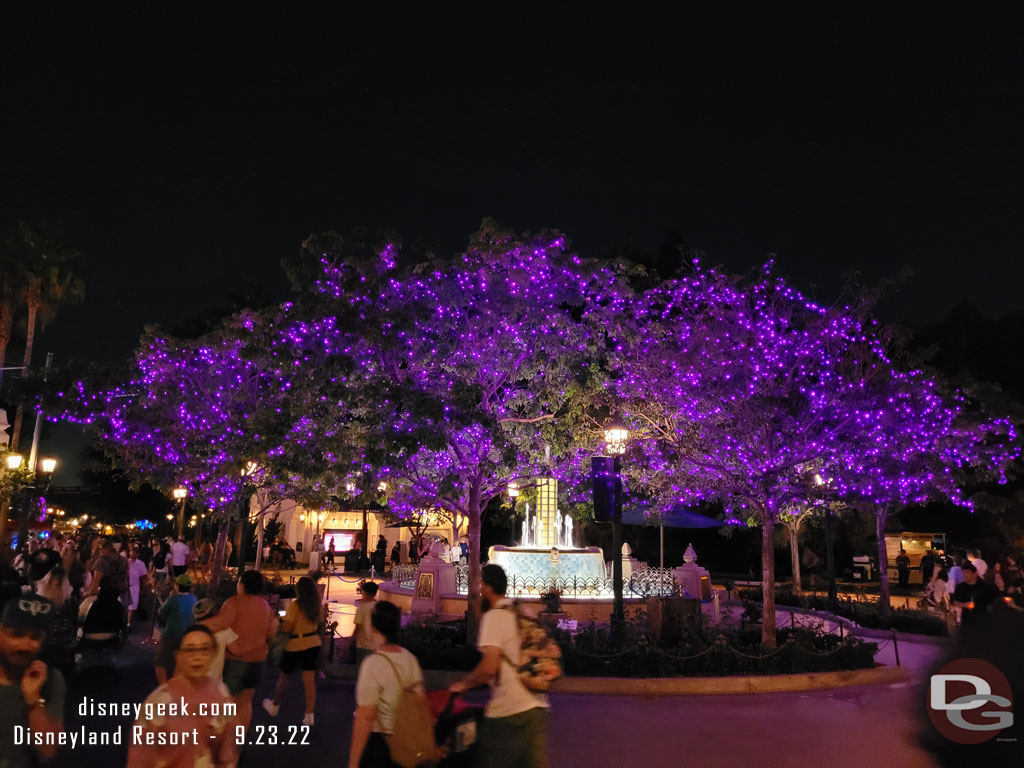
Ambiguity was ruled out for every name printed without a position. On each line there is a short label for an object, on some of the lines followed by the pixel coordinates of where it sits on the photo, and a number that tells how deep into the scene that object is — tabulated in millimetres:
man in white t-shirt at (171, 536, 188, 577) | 19750
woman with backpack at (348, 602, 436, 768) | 4141
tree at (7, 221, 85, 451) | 35906
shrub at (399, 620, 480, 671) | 11617
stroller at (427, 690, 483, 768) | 4449
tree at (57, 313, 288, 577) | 21109
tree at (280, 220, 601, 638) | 13820
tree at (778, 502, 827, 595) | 24184
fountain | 19609
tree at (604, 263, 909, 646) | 13625
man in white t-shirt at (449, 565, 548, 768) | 4461
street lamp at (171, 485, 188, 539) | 24464
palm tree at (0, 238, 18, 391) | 35656
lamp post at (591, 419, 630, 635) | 13023
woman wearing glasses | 3529
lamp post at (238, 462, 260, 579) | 21406
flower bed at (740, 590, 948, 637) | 17031
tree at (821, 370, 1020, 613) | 15656
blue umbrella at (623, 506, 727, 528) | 26212
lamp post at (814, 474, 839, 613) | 19061
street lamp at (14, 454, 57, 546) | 19797
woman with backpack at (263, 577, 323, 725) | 8023
